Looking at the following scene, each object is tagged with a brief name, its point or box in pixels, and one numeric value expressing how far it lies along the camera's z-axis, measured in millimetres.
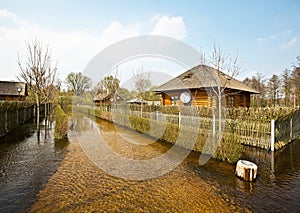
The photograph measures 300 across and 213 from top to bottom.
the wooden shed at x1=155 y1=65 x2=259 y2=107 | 17766
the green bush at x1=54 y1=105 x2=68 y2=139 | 11375
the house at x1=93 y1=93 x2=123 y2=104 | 36819
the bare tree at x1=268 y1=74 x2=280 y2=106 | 39438
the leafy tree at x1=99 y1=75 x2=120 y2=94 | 33438
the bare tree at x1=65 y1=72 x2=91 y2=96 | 68500
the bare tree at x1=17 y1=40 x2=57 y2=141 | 14031
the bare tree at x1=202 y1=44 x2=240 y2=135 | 9586
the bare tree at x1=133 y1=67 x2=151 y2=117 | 26139
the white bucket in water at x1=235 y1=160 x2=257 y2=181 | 5750
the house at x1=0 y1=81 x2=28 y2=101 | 30703
